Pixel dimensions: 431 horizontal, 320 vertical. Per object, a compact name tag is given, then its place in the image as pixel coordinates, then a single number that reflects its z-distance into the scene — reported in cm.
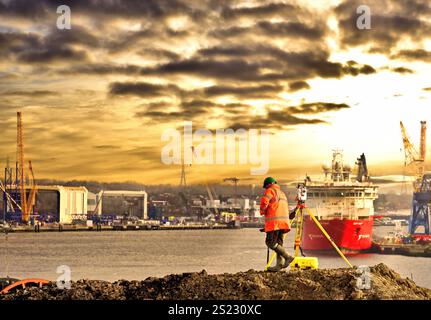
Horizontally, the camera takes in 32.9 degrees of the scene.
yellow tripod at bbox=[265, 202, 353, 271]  1744
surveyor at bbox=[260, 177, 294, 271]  1542
